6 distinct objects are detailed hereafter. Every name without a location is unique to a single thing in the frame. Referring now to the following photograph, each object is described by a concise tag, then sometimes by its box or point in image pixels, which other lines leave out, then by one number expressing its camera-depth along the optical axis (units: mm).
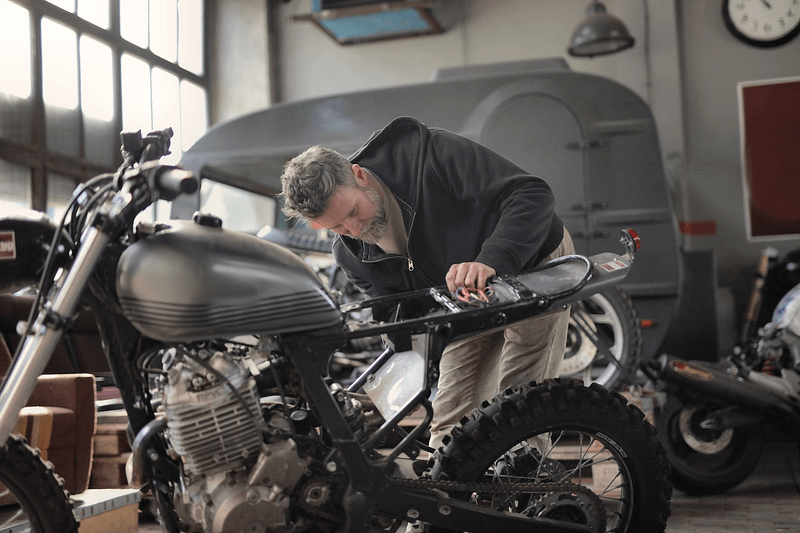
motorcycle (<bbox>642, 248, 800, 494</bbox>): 3371
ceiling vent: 6875
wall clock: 7051
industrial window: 5750
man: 1820
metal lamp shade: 5984
